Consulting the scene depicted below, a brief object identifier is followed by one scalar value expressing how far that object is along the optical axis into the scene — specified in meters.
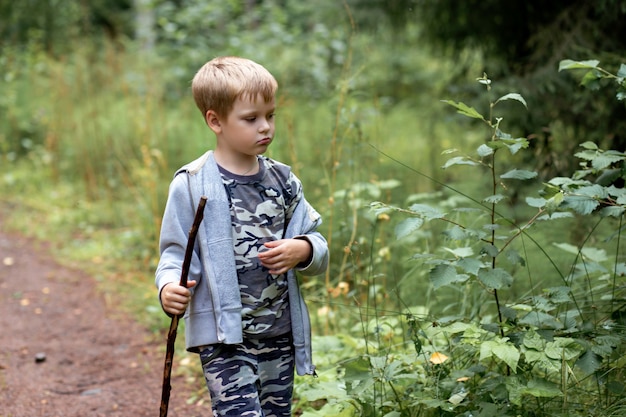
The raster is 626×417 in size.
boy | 2.43
